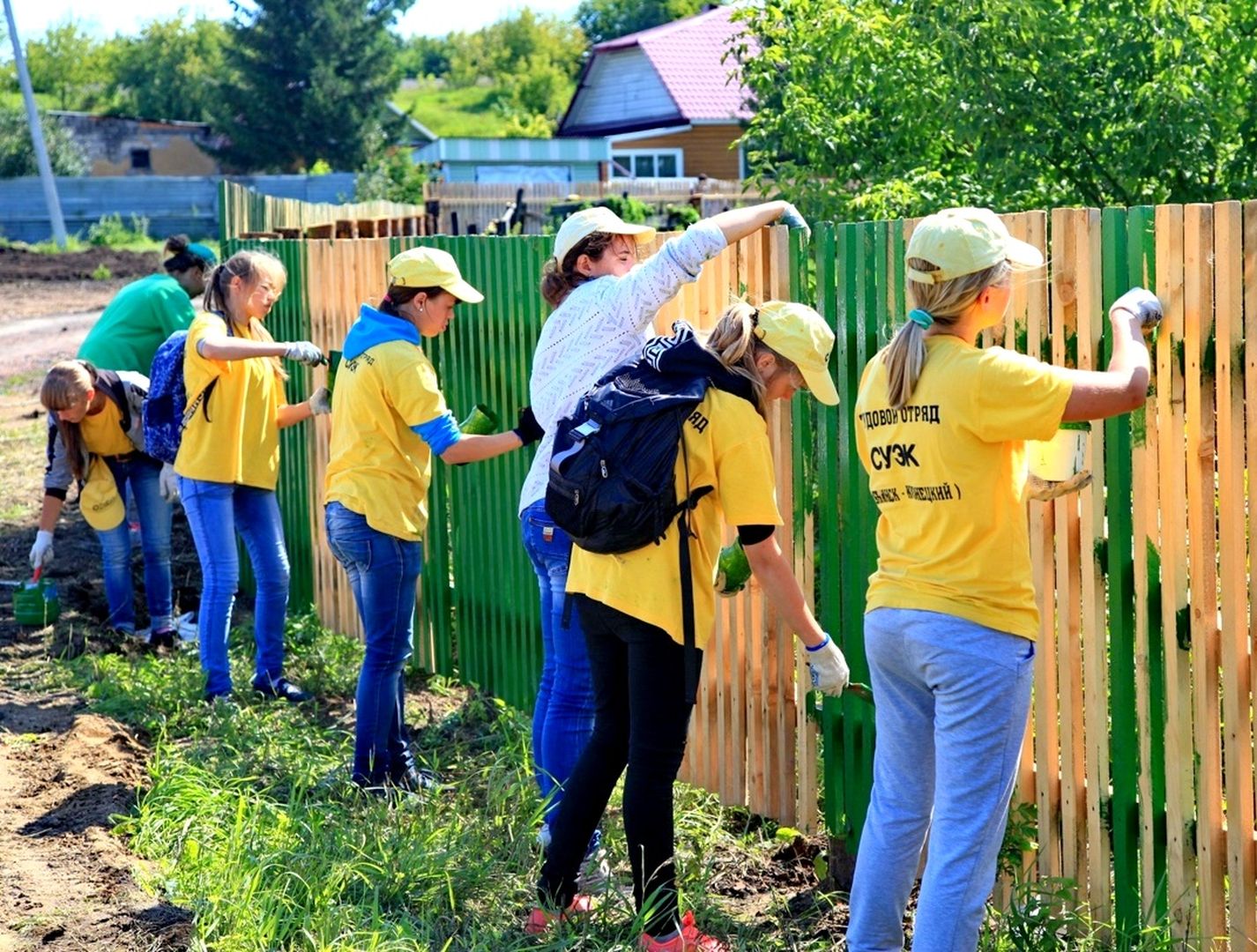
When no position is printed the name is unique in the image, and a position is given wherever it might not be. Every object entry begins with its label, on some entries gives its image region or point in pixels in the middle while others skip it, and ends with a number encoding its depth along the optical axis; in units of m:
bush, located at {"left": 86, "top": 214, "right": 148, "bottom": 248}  35.06
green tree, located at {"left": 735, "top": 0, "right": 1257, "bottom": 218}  7.55
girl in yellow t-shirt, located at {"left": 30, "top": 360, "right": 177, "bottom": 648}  7.61
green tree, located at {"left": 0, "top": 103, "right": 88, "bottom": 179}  48.12
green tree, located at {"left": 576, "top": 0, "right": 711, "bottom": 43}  88.00
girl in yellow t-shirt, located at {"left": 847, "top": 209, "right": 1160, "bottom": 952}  3.24
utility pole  31.80
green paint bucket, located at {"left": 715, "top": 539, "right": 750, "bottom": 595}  4.02
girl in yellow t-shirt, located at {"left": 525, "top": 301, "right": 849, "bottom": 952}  3.66
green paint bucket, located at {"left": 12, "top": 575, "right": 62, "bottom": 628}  7.71
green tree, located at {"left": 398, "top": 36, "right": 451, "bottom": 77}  110.31
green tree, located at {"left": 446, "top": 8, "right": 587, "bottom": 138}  83.06
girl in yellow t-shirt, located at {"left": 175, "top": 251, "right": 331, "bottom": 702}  6.47
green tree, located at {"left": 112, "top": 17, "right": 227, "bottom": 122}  77.00
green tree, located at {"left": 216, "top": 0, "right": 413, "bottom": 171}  55.19
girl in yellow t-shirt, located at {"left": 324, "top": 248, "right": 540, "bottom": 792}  5.11
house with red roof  48.97
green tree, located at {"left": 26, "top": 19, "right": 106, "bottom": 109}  83.44
